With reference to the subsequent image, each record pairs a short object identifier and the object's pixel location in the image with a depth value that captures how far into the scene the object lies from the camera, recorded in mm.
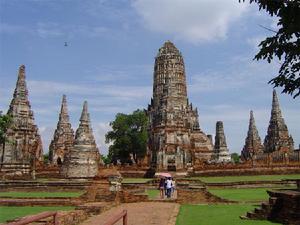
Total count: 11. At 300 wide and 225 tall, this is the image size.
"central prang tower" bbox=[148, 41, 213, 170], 35062
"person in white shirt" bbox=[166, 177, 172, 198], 18962
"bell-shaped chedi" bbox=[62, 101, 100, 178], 32438
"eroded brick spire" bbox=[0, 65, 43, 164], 34306
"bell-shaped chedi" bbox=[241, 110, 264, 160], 54625
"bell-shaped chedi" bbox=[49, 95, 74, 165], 49031
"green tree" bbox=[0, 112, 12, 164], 23317
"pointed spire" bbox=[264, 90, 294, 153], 45062
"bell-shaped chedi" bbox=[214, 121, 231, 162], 44750
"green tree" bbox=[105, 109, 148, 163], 59697
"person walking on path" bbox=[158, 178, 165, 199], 20347
